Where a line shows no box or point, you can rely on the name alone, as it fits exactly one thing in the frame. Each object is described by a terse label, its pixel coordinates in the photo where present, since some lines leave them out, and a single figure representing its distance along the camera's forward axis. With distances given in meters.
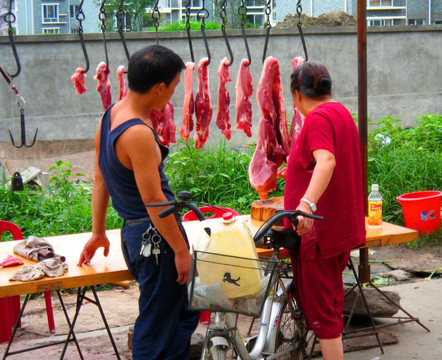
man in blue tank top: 2.95
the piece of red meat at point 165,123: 5.23
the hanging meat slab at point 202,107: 5.11
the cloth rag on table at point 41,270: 3.29
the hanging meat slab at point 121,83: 5.02
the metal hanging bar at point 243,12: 4.59
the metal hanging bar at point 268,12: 4.57
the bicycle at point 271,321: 2.94
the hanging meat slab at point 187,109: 5.17
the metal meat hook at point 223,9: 4.45
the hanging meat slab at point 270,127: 4.89
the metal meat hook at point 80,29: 4.25
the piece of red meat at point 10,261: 3.52
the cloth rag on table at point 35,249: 3.60
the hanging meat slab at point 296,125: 5.07
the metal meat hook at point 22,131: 4.56
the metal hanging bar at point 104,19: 4.32
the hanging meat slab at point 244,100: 5.22
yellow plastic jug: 2.77
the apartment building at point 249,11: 17.56
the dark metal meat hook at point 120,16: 4.34
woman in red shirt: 3.37
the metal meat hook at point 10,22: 4.14
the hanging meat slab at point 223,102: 5.19
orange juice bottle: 4.30
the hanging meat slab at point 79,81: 5.05
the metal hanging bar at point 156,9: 4.40
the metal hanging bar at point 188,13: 4.37
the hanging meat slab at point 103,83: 5.04
